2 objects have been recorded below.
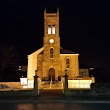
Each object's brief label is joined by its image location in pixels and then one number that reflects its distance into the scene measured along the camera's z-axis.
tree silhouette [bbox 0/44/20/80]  27.39
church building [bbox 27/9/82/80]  24.52
